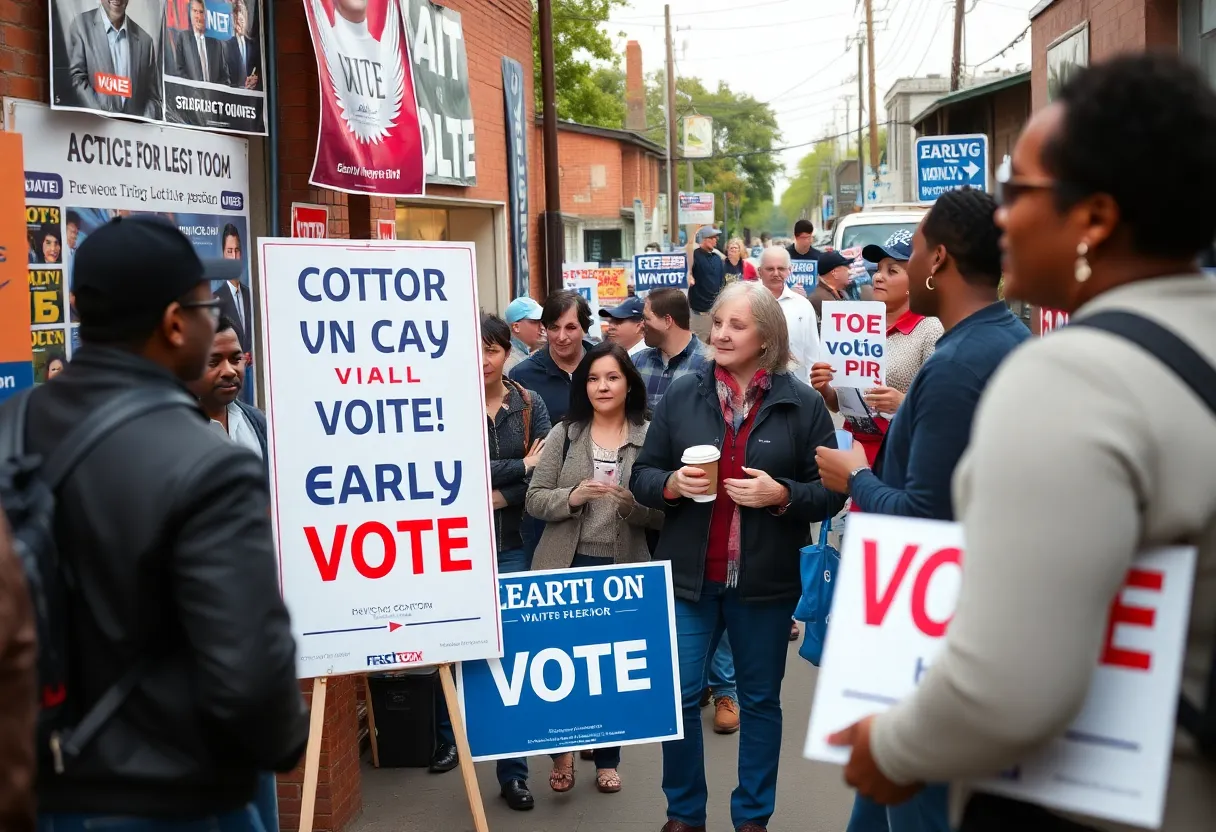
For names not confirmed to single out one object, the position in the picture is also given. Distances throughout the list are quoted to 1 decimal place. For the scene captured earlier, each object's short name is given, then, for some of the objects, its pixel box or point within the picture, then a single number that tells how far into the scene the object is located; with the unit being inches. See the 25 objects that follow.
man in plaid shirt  297.7
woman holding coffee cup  201.9
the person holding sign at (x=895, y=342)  246.7
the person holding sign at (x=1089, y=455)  63.4
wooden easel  180.9
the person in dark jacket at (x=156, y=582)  93.0
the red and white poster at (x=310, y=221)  251.6
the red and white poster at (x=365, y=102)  259.9
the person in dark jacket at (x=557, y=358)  289.7
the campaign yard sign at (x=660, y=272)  746.8
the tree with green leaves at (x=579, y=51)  1617.9
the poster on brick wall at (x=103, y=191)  201.5
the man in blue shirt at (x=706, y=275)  737.0
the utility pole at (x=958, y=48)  1451.8
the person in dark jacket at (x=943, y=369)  135.4
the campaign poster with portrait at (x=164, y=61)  203.0
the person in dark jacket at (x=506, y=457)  250.5
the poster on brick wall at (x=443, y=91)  448.1
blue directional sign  593.0
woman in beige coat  229.5
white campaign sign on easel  183.6
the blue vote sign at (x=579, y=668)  203.6
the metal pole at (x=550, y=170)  578.9
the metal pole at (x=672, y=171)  1908.2
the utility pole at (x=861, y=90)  2585.6
